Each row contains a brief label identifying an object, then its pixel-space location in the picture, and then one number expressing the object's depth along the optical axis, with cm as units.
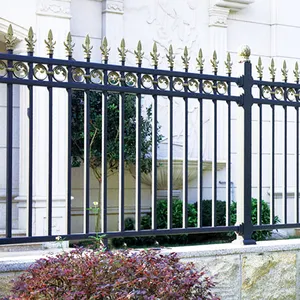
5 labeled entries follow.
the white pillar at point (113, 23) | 951
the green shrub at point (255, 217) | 932
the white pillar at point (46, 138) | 844
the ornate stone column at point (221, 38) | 1062
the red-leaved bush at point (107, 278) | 353
